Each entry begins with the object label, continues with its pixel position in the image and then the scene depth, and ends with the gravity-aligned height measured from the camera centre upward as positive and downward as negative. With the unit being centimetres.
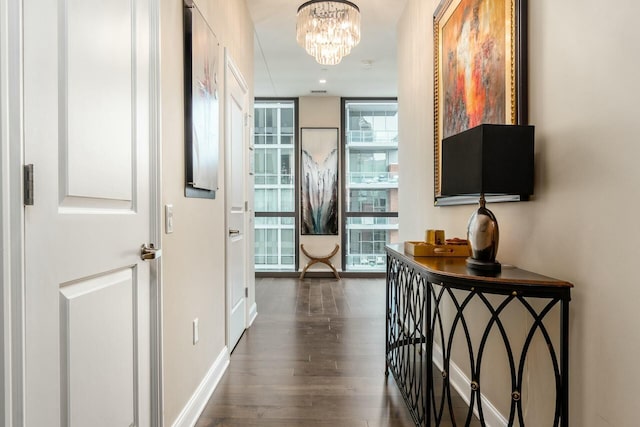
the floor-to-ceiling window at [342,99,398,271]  618 +52
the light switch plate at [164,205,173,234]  162 -3
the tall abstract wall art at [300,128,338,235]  608 +51
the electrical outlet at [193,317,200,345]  202 -64
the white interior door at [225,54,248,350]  281 +10
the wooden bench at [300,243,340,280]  587 -73
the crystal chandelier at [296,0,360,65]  287 +141
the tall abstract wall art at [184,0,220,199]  191 +60
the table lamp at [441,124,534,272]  136 +15
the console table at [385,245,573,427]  122 -48
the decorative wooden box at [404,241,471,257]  191 -19
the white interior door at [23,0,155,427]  87 +0
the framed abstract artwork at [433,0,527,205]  155 +72
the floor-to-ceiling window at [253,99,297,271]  623 +44
